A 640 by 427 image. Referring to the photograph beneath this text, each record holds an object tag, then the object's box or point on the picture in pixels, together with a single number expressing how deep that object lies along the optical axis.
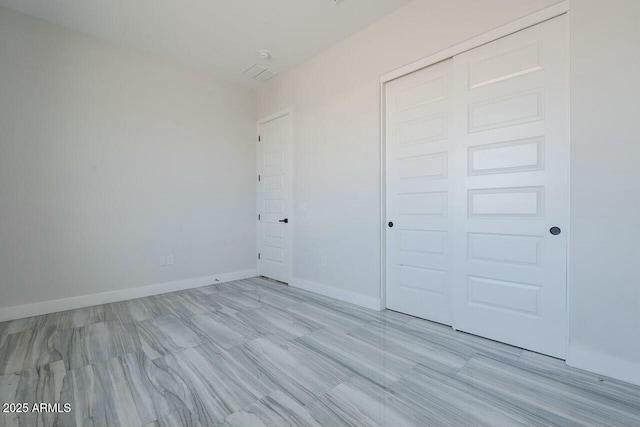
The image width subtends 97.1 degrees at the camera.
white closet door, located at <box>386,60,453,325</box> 2.66
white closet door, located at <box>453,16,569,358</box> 2.04
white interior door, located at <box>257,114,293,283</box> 4.25
